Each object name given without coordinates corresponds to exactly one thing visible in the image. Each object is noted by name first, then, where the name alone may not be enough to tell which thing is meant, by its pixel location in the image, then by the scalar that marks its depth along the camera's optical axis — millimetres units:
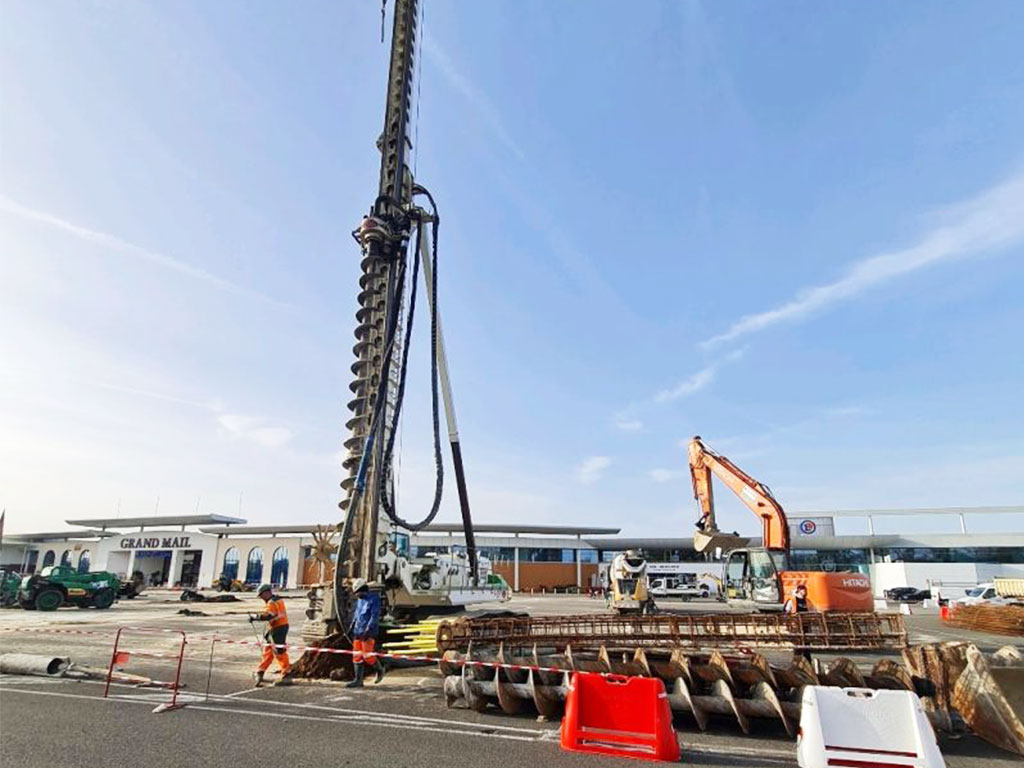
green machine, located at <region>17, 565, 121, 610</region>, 28562
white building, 52750
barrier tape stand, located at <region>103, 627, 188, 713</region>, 8375
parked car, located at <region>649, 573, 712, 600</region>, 45625
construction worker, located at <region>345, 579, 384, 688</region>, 10281
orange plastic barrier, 6453
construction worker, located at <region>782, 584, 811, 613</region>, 14656
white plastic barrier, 5480
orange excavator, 13992
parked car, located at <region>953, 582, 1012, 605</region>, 31384
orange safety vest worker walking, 10445
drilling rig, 13289
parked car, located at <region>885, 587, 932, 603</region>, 45562
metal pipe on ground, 10562
